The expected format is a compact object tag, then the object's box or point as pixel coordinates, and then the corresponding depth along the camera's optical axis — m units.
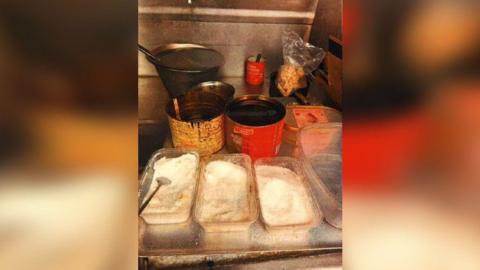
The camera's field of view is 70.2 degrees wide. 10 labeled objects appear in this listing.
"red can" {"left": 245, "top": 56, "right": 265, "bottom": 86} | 1.40
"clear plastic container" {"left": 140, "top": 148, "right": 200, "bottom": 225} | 0.72
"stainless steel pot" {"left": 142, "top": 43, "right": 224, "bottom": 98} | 1.07
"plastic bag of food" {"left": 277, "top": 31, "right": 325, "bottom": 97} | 1.28
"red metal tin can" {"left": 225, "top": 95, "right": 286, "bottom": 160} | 0.87
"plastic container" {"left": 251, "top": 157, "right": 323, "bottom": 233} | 0.71
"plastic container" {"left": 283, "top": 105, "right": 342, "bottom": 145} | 0.99
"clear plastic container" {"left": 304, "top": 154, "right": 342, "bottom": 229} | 0.74
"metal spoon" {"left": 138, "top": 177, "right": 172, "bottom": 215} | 0.73
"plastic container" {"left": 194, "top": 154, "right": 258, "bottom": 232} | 0.70
